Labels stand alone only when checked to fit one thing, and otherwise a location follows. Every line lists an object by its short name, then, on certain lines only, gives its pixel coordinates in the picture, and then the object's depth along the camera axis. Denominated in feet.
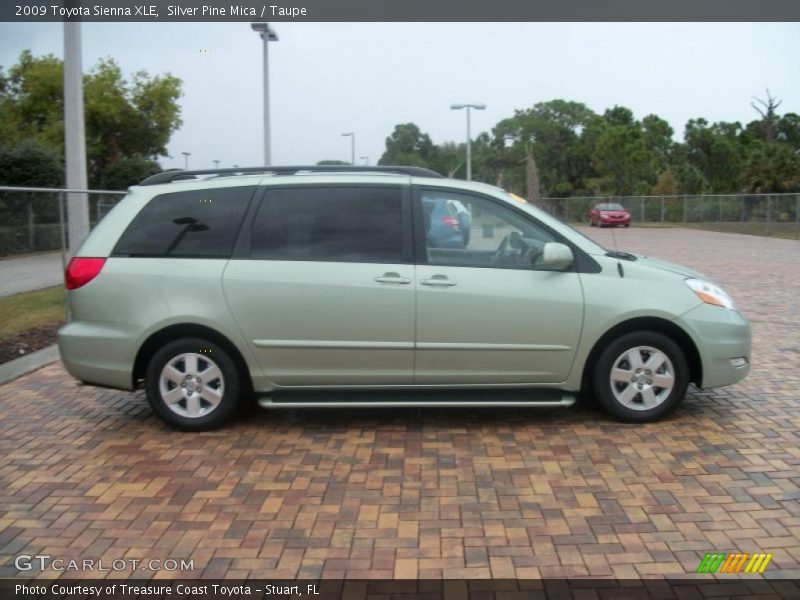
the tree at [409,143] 234.38
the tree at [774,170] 139.33
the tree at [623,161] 172.65
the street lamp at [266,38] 68.33
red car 131.54
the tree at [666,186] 164.25
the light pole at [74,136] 32.45
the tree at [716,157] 196.85
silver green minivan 17.02
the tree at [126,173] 83.10
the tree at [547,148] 214.48
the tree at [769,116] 170.50
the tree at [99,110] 96.89
